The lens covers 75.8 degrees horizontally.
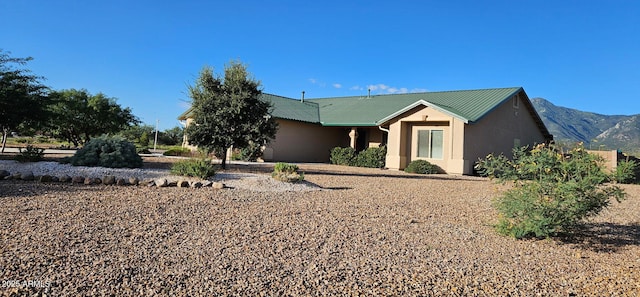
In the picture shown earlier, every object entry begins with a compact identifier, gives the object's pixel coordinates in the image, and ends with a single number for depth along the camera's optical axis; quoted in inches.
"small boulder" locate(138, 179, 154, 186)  371.5
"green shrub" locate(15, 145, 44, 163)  460.4
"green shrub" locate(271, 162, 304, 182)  435.7
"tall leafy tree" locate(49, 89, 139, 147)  1049.5
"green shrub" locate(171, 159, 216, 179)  413.4
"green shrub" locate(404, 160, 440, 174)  756.6
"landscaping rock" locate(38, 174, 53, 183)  358.8
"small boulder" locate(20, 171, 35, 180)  362.3
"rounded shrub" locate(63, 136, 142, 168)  454.3
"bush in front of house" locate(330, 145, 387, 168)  868.0
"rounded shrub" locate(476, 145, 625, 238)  221.6
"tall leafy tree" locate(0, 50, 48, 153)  515.2
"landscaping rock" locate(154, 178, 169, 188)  366.9
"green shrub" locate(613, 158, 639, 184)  231.8
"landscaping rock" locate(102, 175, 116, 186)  364.8
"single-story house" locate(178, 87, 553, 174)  773.9
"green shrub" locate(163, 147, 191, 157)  993.5
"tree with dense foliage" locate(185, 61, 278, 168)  570.3
